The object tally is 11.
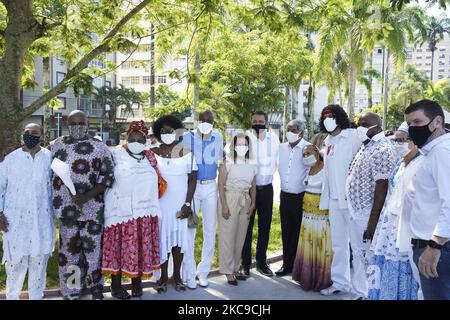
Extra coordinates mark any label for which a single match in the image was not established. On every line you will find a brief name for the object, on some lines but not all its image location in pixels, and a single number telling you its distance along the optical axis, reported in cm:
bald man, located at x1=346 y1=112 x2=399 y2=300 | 460
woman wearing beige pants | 577
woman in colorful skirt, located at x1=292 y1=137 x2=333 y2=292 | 555
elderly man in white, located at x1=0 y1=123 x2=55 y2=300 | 456
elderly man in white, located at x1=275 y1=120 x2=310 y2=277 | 598
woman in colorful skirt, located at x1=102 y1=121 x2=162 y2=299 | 494
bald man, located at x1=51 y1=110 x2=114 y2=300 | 482
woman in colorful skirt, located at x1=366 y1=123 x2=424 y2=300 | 364
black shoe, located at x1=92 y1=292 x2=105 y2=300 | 502
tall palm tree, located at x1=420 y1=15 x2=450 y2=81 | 6488
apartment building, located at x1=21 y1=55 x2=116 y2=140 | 3903
